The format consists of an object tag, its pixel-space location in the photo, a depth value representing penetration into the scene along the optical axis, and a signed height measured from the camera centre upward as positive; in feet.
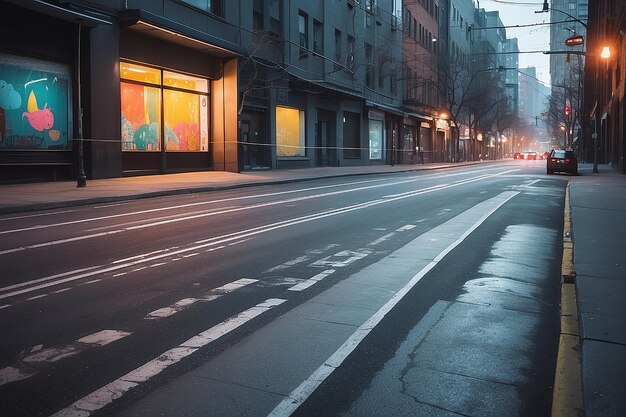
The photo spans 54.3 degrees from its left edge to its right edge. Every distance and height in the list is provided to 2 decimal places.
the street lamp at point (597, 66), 87.51 +16.63
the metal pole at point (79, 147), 58.75 +2.67
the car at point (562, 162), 111.35 +1.64
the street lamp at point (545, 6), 111.99 +31.08
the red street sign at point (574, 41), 93.04 +20.08
